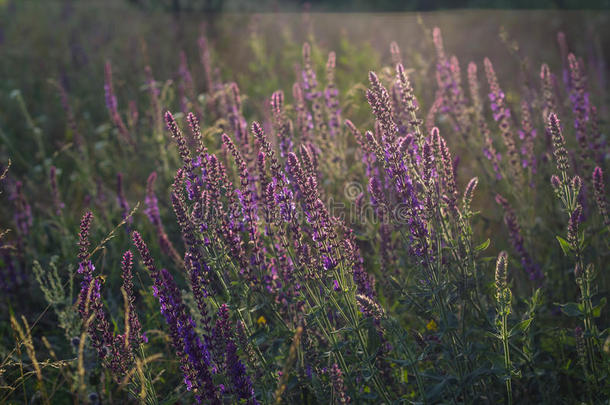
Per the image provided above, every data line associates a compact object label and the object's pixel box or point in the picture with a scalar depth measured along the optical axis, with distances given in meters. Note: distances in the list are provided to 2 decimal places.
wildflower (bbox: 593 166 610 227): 2.20
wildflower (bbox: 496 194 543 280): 2.80
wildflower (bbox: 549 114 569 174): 2.06
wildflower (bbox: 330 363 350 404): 1.76
